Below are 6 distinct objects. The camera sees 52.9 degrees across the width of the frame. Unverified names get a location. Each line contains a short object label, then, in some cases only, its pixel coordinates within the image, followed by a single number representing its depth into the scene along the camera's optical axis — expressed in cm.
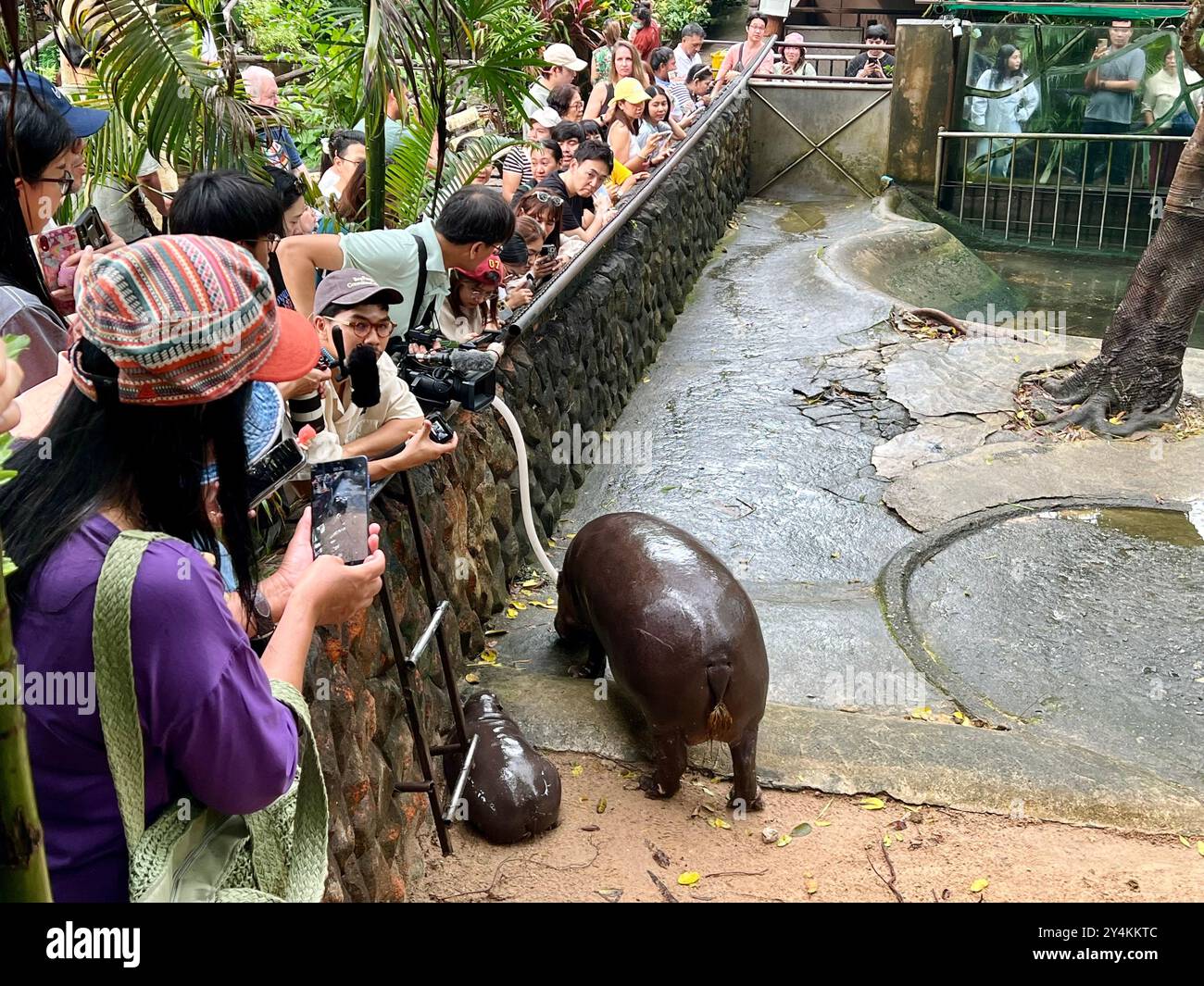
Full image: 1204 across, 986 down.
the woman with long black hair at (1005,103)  1355
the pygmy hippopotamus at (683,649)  425
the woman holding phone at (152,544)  162
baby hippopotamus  399
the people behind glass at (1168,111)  1273
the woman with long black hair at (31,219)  295
